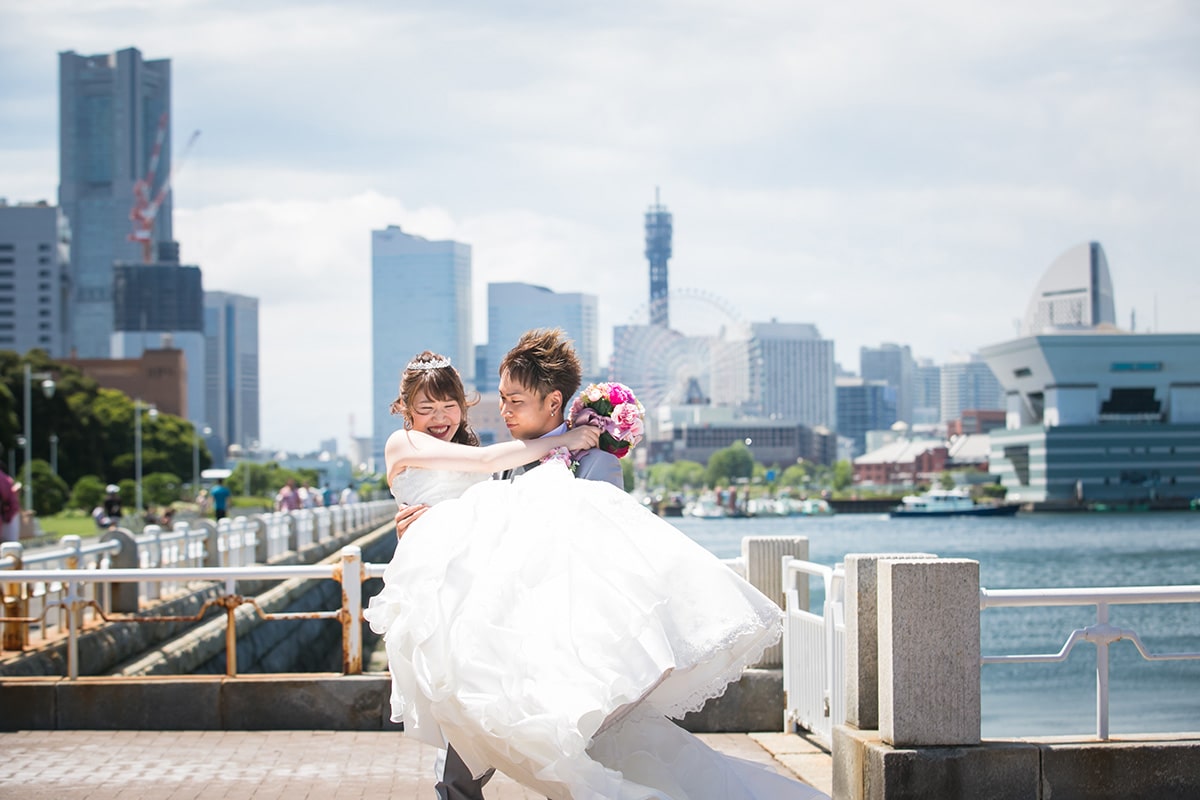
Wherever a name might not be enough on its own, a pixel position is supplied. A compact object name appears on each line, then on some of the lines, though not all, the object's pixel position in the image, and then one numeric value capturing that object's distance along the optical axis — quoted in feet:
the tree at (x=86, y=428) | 260.62
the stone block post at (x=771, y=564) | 33.12
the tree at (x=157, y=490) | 265.13
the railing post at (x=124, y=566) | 49.98
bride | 16.48
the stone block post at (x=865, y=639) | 23.84
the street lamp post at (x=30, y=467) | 182.66
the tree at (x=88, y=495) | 232.94
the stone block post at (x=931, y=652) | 22.44
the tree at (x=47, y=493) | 203.41
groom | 18.75
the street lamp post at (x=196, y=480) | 358.27
